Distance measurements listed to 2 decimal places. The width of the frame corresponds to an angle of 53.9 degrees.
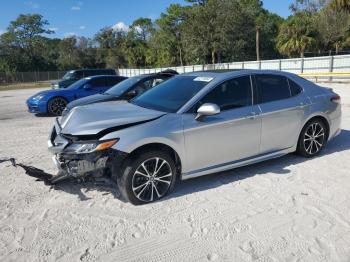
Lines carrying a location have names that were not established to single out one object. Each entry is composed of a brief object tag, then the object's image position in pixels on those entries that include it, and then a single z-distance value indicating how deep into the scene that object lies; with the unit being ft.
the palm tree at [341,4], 92.27
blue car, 39.52
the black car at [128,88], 29.32
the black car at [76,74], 64.69
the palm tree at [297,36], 144.45
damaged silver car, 13.70
